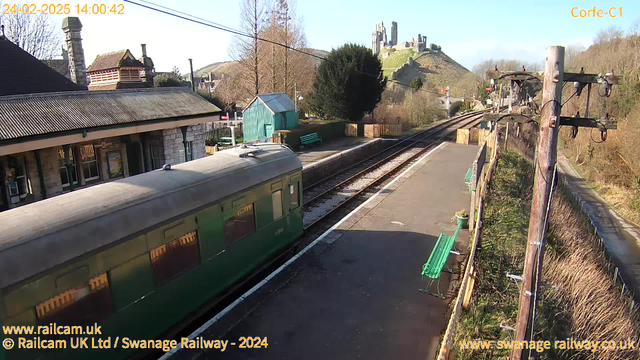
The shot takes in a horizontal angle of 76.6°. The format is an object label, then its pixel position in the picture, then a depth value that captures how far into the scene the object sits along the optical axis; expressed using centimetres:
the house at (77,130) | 1082
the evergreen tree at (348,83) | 3356
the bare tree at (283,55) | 3766
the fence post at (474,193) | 1136
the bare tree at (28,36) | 3117
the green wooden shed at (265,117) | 2695
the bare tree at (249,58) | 3253
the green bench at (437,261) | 796
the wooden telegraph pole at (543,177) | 426
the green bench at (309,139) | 2638
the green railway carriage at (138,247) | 468
